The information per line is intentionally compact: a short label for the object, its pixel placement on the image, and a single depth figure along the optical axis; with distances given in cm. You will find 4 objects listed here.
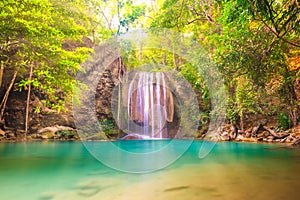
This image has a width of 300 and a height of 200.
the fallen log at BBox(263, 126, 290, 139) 906
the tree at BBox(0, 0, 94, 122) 410
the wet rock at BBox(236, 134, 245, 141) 1038
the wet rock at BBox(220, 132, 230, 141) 1082
